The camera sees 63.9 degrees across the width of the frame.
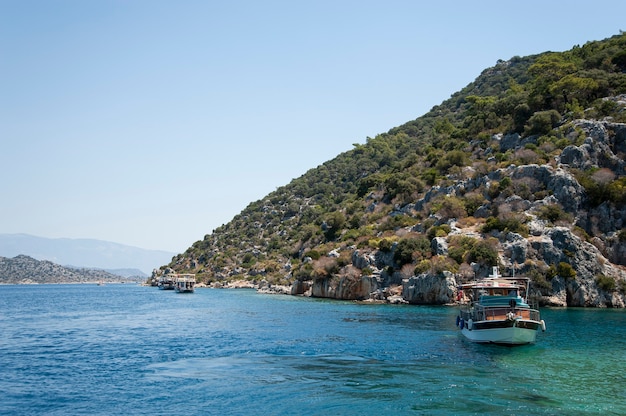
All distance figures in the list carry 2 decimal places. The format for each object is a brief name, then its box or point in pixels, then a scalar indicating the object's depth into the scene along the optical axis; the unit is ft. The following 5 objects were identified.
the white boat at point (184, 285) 400.06
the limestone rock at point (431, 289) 217.77
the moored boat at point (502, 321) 115.65
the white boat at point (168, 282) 490.12
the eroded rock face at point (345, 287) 251.80
